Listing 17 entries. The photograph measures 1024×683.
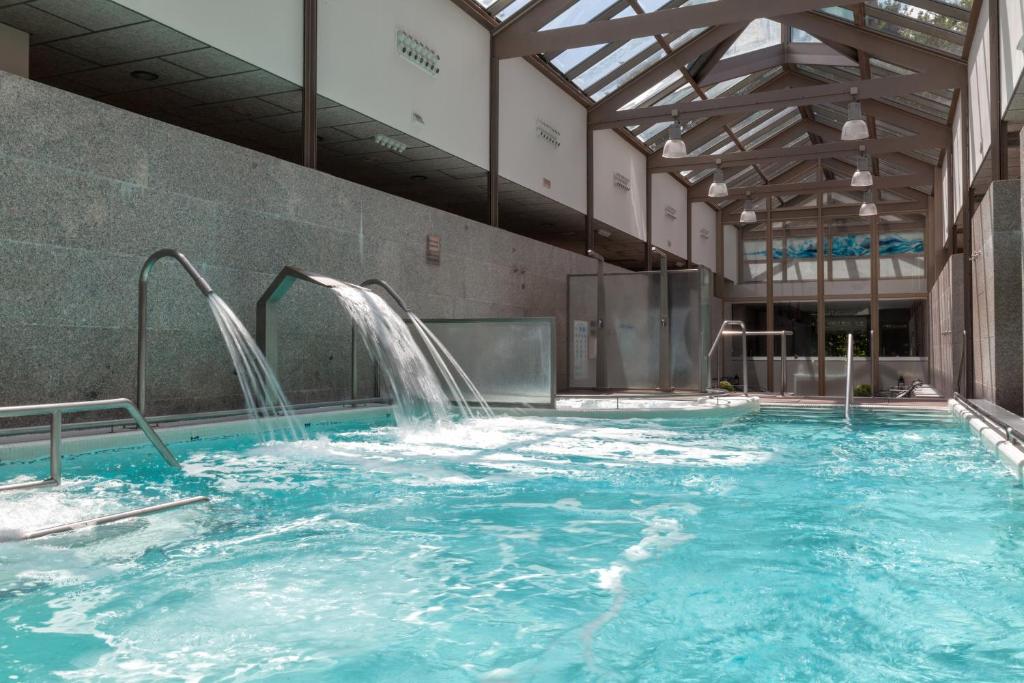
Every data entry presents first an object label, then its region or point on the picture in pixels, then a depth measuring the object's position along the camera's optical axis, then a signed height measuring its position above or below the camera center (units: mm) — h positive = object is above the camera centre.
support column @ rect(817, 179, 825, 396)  17344 +1168
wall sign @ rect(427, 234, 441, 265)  8812 +1278
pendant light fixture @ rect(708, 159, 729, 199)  10758 +2389
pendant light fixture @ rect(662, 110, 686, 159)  9242 +2526
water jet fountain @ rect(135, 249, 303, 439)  4871 -32
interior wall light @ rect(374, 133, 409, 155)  8547 +2400
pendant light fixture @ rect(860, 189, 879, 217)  11922 +2321
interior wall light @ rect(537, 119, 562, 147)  11414 +3337
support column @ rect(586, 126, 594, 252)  12969 +2893
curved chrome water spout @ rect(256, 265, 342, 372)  5934 +379
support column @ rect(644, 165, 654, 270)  15188 +2451
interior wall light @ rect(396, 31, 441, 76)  8367 +3324
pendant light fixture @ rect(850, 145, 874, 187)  10305 +2417
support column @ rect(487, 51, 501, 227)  10148 +2726
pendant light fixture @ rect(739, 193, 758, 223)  13048 +2423
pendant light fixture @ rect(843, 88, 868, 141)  8367 +2484
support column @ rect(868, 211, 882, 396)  16984 +1009
